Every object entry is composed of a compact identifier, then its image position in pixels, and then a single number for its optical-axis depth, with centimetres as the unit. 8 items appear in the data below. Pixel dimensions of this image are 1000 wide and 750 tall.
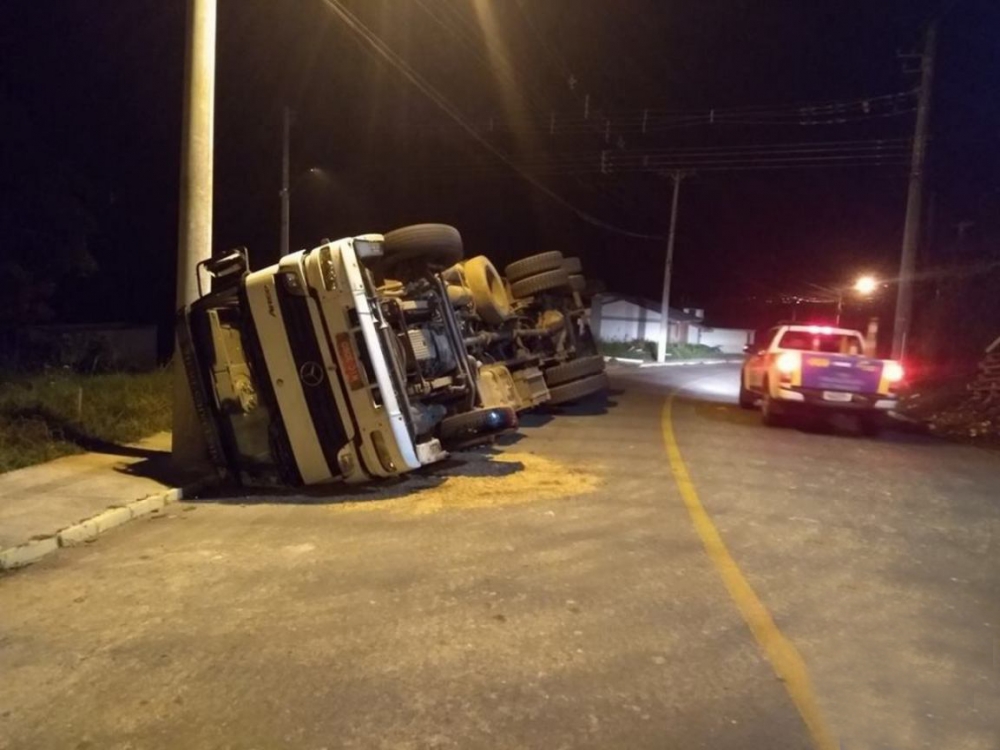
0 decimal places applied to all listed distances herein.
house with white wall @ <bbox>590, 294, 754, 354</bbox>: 6341
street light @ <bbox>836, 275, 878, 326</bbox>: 3592
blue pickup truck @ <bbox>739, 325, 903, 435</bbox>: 1534
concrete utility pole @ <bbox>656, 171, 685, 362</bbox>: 4584
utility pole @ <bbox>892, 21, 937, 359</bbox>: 2394
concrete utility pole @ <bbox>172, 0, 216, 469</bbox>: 1005
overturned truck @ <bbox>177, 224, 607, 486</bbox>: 871
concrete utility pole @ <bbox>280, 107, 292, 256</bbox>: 2756
